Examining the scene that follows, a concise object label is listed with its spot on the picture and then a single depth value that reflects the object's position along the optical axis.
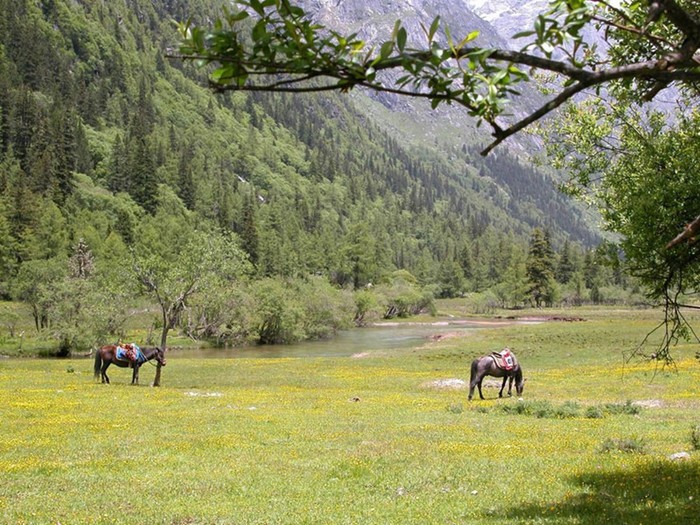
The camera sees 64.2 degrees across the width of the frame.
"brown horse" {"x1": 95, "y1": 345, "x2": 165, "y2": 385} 34.59
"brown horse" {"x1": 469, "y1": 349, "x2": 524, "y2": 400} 29.34
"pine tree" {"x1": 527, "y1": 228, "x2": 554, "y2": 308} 158.52
